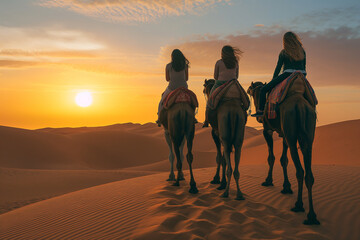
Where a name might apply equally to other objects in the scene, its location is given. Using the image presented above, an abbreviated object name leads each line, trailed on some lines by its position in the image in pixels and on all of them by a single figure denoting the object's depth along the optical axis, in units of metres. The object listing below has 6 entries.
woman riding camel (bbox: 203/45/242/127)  8.27
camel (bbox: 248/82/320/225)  6.66
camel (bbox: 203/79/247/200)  7.68
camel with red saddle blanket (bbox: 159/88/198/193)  8.42
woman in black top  7.36
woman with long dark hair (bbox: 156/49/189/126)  9.09
